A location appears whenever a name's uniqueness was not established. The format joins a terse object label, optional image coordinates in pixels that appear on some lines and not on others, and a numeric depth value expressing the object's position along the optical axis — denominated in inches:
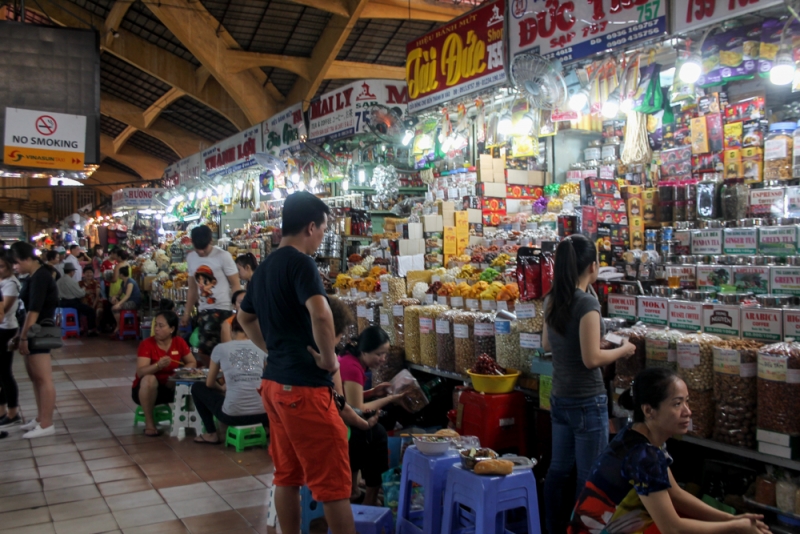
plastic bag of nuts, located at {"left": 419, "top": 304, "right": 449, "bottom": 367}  187.0
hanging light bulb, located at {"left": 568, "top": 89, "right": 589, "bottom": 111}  202.7
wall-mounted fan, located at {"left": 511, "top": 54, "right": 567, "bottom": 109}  201.5
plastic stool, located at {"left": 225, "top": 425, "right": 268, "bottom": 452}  197.9
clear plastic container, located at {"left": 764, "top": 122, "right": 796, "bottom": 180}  232.2
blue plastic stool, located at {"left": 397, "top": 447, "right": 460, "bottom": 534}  120.3
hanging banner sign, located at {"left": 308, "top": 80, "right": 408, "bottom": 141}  335.0
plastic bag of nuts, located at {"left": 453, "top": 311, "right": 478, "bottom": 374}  173.2
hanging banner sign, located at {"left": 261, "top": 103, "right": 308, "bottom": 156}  400.2
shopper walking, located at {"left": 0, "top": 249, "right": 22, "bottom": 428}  215.0
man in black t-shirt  102.9
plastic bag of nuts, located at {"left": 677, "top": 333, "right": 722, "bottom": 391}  120.4
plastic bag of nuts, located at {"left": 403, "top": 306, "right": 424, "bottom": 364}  195.8
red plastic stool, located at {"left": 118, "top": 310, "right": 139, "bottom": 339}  476.7
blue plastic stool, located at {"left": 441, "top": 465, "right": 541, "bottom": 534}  108.5
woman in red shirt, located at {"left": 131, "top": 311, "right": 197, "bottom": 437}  215.2
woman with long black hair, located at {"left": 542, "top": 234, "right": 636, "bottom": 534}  116.1
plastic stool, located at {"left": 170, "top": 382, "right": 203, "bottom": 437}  212.5
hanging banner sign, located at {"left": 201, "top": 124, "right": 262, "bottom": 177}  478.5
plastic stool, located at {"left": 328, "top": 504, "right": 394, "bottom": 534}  124.1
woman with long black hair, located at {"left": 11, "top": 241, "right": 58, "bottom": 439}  212.5
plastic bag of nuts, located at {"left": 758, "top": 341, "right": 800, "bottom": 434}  106.5
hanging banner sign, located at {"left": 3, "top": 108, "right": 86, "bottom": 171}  291.4
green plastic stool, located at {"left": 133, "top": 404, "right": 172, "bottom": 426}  228.1
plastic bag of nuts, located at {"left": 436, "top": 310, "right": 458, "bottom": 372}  179.8
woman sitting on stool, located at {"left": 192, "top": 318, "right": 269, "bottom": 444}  187.9
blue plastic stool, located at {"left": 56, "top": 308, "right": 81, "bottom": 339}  489.1
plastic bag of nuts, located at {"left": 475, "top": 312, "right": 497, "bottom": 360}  169.0
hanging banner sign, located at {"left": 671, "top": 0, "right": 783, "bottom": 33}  155.1
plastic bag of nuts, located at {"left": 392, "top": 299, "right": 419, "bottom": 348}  203.3
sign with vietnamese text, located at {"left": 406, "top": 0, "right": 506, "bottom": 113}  227.8
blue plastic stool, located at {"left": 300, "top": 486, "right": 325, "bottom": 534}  138.3
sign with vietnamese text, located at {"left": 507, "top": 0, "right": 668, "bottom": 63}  175.3
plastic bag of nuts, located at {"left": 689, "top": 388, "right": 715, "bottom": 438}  119.6
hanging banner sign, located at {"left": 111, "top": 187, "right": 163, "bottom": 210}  819.4
